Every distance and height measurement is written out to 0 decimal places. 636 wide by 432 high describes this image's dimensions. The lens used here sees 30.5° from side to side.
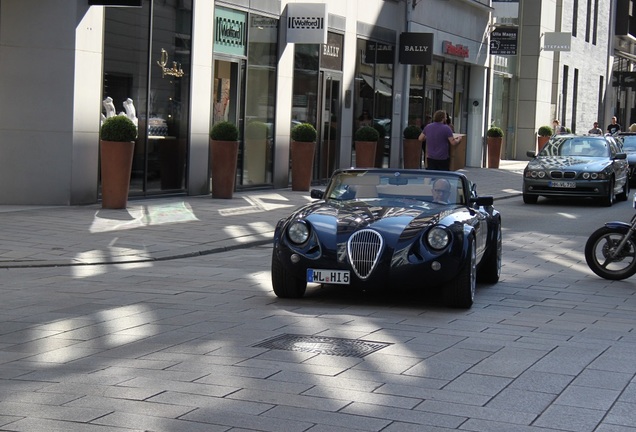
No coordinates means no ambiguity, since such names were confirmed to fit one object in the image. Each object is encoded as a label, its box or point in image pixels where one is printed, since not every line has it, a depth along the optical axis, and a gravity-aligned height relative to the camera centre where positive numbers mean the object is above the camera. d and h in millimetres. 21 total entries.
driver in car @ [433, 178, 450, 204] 11289 -547
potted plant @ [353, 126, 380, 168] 27438 -310
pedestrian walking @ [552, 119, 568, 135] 43781 +399
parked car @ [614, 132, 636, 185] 31406 -143
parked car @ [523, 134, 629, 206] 23828 -644
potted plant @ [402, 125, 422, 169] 30891 -352
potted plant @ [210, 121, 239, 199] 20828 -544
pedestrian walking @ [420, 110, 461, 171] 21766 -126
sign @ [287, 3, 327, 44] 24984 +2283
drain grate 7945 -1497
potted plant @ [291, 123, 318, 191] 24000 -509
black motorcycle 12523 -1177
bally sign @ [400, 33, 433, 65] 32281 +2351
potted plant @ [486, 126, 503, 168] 40250 -184
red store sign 36775 +2761
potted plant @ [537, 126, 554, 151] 45497 +251
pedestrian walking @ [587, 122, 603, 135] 40497 +329
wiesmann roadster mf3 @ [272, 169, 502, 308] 9820 -982
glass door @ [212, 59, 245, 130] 22812 +711
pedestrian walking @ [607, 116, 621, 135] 45172 +517
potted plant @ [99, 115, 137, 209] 17609 -522
